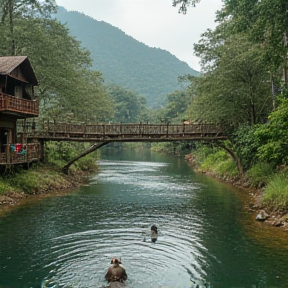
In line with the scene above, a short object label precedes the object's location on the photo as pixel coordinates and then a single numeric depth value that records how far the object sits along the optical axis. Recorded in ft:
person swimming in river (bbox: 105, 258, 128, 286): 35.58
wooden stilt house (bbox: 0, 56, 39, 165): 81.87
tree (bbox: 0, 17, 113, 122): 107.86
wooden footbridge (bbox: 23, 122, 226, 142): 101.19
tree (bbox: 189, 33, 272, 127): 89.04
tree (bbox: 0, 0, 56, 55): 111.30
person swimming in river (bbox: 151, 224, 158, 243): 51.60
